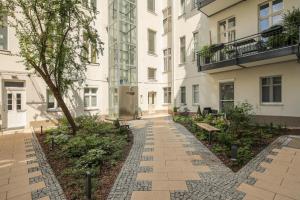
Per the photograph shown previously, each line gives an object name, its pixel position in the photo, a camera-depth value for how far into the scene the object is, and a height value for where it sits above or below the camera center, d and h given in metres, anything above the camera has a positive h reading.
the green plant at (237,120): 7.63 -0.74
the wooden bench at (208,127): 7.47 -1.04
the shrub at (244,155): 5.38 -1.52
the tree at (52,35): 6.93 +2.49
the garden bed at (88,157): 4.20 -1.63
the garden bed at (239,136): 5.77 -1.35
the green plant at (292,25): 8.20 +3.14
